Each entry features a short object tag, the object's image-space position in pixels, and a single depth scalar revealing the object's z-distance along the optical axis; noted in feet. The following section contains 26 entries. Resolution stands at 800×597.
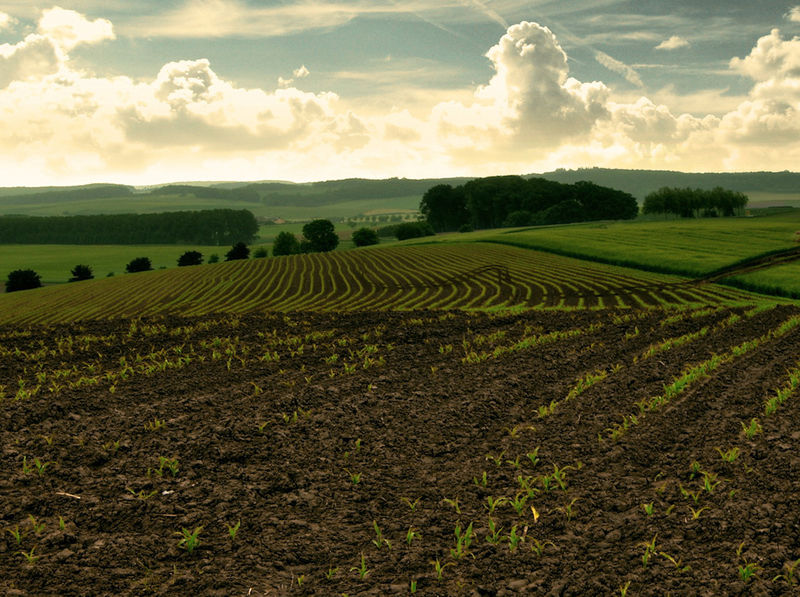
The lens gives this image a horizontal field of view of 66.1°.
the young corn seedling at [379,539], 26.08
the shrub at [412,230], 453.99
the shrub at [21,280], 295.69
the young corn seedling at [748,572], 22.63
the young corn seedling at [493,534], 26.09
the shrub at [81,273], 323.78
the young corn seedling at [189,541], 25.87
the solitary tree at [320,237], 428.97
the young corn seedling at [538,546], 24.95
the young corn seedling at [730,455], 33.14
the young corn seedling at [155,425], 39.34
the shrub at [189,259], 361.10
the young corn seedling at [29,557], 24.68
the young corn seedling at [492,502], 29.22
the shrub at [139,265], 342.66
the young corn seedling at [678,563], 23.46
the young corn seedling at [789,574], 22.51
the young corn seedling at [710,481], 30.14
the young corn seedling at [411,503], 29.41
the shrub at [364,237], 432.25
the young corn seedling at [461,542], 25.12
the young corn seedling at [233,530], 26.61
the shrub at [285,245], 420.36
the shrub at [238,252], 379.35
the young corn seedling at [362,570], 23.72
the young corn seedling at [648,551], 23.94
